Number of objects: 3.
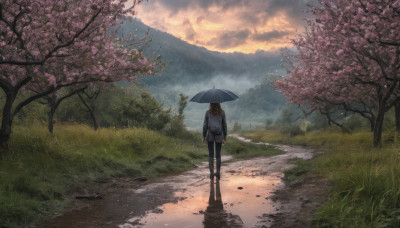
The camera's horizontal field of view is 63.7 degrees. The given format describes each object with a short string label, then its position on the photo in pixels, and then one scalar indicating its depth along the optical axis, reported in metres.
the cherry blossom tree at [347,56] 9.84
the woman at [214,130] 10.05
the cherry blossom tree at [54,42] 8.38
